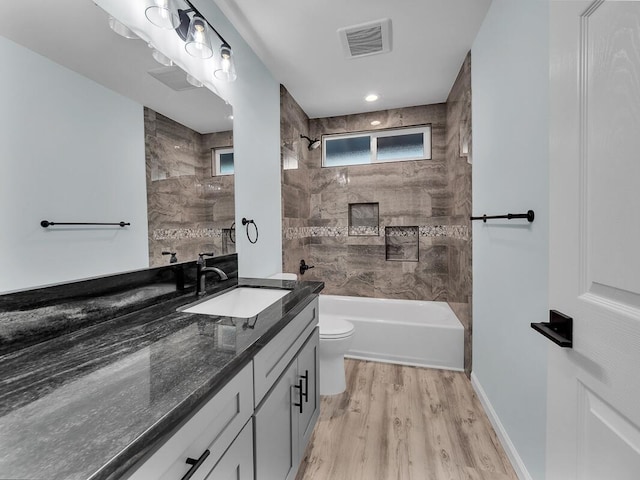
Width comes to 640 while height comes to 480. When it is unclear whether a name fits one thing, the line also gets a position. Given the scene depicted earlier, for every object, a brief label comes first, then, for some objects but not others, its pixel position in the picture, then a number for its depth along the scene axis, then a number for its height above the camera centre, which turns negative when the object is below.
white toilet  2.08 -0.89
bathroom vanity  0.47 -0.33
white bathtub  2.50 -0.98
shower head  3.48 +1.08
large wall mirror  0.89 +0.54
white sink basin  1.44 -0.37
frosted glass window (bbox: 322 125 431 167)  3.39 +1.05
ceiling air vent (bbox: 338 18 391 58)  1.99 +1.42
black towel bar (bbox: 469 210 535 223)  1.25 +0.07
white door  0.49 -0.01
